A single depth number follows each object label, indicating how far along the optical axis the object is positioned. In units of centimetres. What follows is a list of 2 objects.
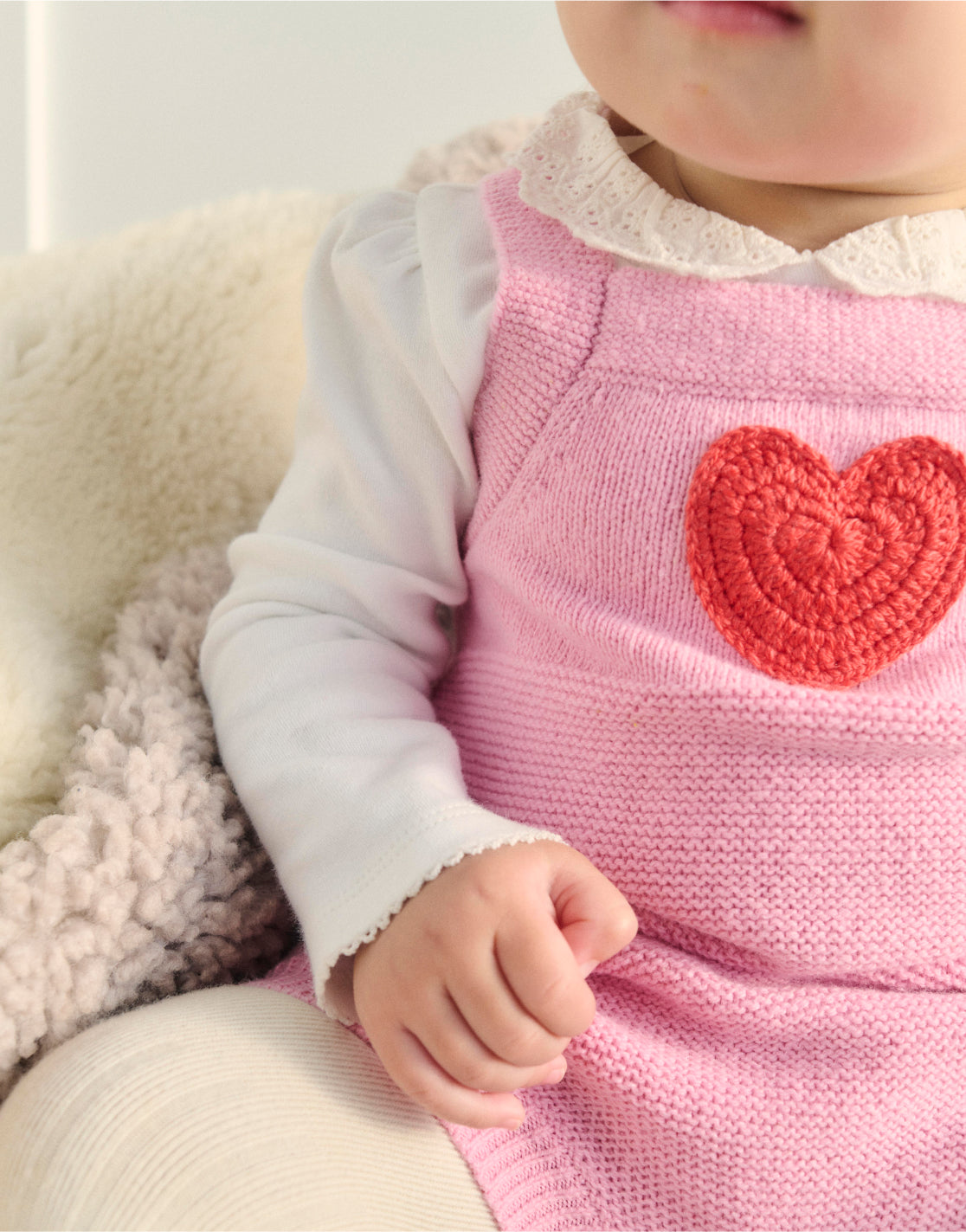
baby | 73
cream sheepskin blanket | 75
